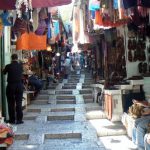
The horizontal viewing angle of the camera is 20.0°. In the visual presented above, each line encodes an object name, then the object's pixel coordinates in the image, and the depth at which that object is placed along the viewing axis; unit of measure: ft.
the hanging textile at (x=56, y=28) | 58.98
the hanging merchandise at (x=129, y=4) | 25.56
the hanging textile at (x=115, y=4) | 30.72
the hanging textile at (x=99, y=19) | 36.24
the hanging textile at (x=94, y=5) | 34.52
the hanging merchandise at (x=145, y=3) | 23.21
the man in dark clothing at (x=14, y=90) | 36.01
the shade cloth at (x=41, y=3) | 23.07
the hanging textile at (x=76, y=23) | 61.00
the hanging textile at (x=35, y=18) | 31.49
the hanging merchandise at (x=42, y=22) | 33.09
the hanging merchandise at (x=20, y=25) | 32.17
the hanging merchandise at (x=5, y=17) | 27.28
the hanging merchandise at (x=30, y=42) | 39.75
